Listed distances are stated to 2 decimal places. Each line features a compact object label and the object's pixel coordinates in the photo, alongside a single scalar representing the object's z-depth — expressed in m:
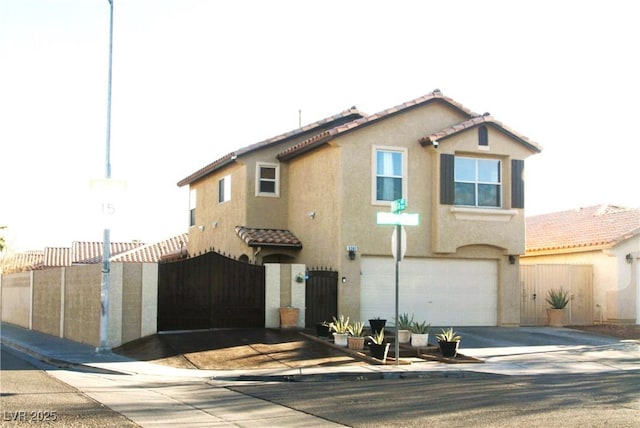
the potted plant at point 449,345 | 17.33
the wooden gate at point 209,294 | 20.62
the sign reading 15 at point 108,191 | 18.53
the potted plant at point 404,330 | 19.17
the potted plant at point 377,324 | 19.91
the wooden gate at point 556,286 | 25.92
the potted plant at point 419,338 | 18.50
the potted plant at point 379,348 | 16.97
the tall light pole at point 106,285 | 18.77
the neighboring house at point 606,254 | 26.09
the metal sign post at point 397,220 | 16.22
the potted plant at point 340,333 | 18.59
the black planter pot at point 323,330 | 19.85
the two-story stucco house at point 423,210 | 22.58
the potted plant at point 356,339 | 18.08
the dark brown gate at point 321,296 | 21.91
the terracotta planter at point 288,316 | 21.25
